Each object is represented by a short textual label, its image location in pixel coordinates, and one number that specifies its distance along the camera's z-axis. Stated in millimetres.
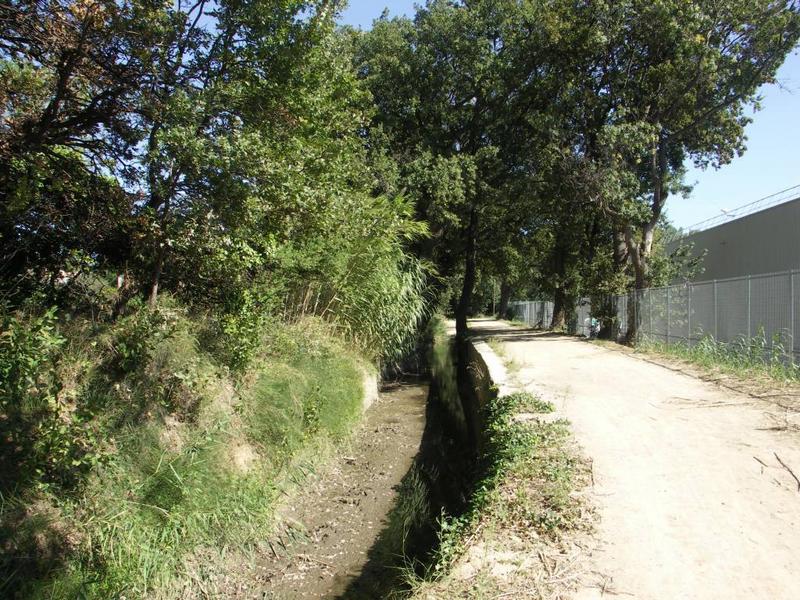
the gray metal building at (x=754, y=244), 18109
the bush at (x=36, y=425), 4859
